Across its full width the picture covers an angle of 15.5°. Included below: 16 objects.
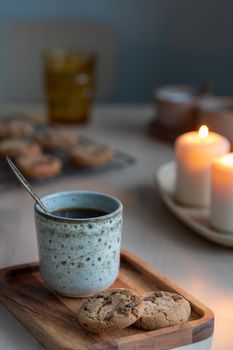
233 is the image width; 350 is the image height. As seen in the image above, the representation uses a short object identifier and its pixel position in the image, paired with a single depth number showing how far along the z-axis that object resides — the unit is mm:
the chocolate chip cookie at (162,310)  835
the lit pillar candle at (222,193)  1075
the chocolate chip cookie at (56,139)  1438
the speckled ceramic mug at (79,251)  885
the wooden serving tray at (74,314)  823
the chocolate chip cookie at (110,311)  826
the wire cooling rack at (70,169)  1292
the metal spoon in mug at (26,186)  915
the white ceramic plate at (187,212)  1072
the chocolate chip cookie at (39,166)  1286
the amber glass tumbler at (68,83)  1627
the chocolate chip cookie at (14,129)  1492
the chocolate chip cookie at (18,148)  1362
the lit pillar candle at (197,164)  1177
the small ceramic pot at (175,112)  1550
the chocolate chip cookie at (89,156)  1349
